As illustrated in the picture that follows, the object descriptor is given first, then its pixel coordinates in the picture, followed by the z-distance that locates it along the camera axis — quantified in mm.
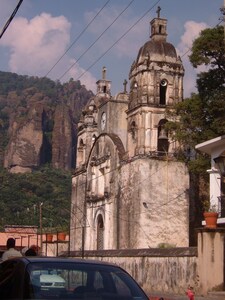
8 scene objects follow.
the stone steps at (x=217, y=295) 15812
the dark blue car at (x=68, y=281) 5758
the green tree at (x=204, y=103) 28453
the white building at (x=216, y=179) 22059
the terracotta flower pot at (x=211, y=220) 17486
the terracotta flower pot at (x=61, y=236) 47759
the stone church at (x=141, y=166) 36062
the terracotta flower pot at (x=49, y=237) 45019
